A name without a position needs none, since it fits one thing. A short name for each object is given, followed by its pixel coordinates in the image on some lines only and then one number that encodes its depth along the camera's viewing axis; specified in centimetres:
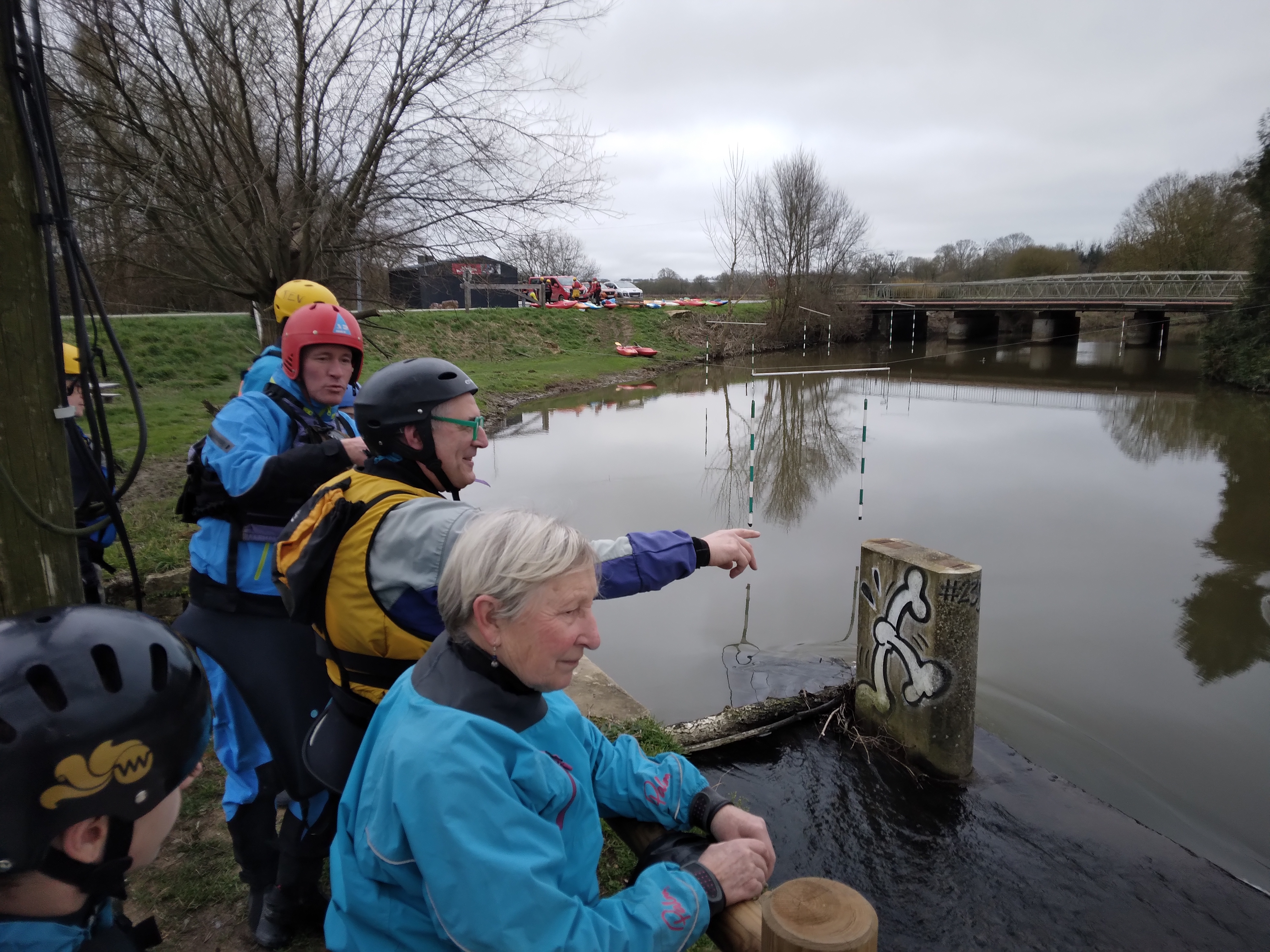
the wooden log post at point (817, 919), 138
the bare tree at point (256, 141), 612
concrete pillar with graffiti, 454
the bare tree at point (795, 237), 3772
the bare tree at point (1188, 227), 3747
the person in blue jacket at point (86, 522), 362
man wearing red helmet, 264
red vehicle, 4003
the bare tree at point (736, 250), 3653
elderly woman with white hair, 128
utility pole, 205
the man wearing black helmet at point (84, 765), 119
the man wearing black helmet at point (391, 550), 180
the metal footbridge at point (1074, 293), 3206
